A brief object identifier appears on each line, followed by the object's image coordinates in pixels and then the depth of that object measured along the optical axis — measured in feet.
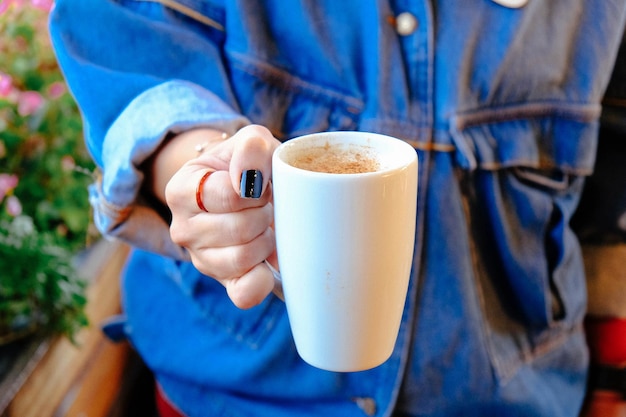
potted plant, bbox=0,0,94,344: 3.04
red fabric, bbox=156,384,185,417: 2.68
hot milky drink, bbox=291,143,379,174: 1.44
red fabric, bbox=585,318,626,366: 2.80
